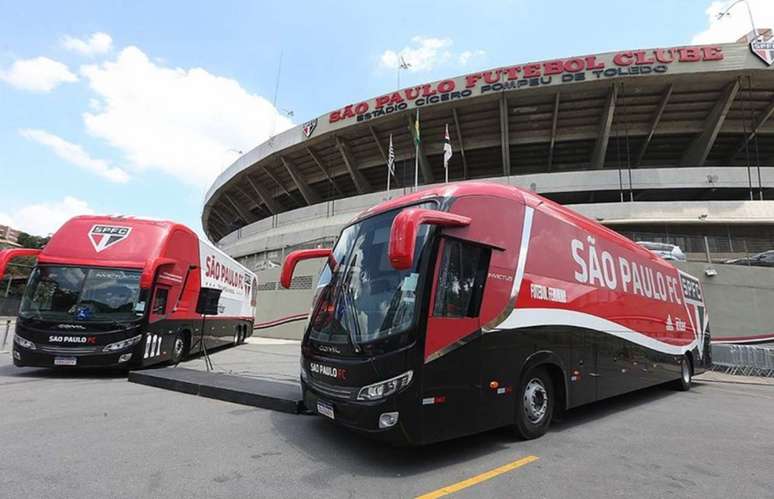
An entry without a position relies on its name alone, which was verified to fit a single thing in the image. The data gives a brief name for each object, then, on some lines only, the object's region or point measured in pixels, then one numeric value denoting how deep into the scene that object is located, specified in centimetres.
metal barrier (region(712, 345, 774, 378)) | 1309
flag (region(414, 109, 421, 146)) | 2327
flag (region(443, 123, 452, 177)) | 2142
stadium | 2188
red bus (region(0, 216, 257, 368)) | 831
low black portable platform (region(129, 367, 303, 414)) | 612
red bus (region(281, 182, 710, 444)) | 394
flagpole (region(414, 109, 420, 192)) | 2319
